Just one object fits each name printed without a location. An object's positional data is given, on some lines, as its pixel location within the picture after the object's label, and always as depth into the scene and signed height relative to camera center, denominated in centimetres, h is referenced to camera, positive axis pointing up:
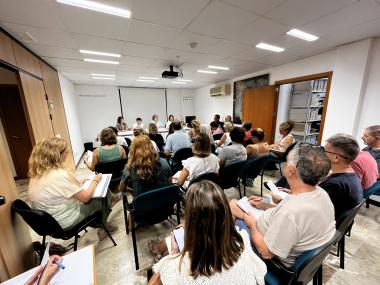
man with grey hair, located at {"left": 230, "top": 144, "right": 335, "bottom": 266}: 88 -61
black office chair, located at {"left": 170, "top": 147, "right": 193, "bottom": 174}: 297 -93
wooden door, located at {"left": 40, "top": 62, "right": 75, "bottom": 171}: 370 +12
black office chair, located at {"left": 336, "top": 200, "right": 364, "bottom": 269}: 113 -81
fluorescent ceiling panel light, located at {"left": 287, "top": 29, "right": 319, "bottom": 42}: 258 +113
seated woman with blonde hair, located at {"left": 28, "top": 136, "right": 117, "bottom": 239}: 140 -66
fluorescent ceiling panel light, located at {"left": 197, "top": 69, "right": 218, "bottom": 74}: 505 +108
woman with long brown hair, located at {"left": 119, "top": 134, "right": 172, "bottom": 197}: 169 -64
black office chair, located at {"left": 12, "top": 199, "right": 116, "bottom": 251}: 124 -98
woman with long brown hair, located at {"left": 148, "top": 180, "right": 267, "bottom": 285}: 65 -59
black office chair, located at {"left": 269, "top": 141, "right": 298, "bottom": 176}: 329 -104
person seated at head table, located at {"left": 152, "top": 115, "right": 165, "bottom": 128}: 695 -52
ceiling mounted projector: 407 +80
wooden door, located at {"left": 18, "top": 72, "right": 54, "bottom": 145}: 270 +4
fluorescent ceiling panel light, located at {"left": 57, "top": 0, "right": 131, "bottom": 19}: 174 +111
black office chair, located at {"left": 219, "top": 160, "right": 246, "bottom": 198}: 223 -95
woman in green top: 245 -63
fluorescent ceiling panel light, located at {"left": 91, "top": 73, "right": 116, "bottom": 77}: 537 +105
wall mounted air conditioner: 665 +64
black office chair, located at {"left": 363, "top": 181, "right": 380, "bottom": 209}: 173 -91
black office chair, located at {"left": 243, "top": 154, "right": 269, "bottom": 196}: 252 -95
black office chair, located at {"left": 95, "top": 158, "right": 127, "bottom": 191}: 235 -89
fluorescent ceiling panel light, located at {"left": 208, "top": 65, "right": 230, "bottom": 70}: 460 +109
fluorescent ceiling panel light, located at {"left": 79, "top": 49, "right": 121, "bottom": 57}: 316 +108
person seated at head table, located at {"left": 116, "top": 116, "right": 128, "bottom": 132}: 662 -71
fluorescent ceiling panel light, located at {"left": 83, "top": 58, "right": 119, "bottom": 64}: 366 +107
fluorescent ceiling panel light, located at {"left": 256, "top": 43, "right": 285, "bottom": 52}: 313 +112
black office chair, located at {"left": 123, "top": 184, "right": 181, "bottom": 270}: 148 -95
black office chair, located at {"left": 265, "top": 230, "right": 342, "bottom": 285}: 87 -94
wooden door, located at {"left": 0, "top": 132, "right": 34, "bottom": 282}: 110 -92
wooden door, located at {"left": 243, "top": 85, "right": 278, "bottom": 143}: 491 -11
